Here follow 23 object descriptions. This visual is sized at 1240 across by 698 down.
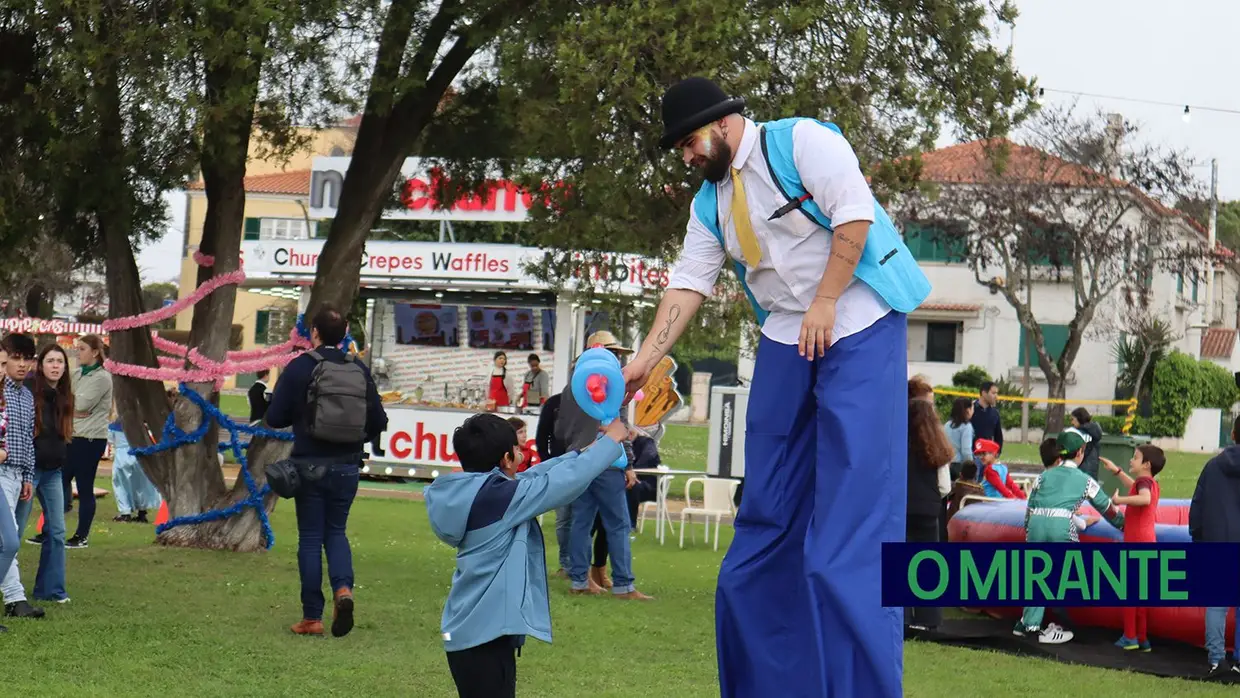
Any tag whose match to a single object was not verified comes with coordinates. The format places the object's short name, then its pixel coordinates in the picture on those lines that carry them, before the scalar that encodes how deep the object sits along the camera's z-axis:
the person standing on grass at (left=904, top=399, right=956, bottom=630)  10.45
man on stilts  4.90
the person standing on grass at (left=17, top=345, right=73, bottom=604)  10.15
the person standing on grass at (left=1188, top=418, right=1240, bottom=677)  9.34
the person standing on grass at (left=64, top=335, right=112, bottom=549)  14.36
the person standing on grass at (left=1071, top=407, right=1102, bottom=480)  17.50
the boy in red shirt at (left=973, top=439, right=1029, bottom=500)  15.01
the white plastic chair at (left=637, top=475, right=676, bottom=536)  17.36
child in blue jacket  5.70
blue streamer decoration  13.77
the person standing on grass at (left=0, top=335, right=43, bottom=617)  9.16
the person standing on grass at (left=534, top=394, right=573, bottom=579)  12.22
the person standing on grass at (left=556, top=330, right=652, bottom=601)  11.85
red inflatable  10.38
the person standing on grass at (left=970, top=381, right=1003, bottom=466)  18.72
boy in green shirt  10.58
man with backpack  9.31
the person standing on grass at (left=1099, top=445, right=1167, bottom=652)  10.29
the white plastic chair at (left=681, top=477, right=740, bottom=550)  16.86
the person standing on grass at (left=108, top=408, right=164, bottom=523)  17.56
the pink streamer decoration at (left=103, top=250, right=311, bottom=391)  13.55
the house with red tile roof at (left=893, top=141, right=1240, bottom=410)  52.94
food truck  24.52
